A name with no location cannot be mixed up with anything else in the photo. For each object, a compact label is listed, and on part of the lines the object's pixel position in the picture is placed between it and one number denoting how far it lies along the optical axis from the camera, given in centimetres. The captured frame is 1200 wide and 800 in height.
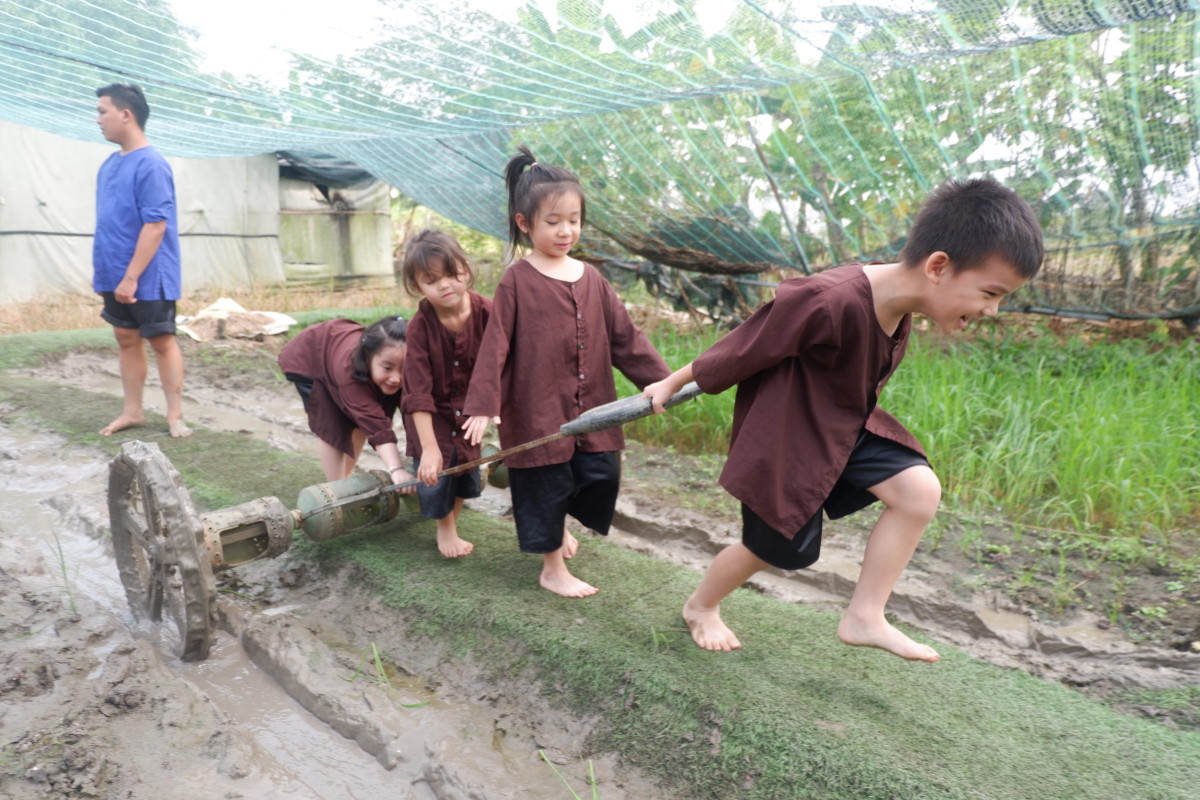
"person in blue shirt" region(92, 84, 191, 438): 439
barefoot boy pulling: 186
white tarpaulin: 886
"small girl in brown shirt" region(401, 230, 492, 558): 286
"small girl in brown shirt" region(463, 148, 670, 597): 260
